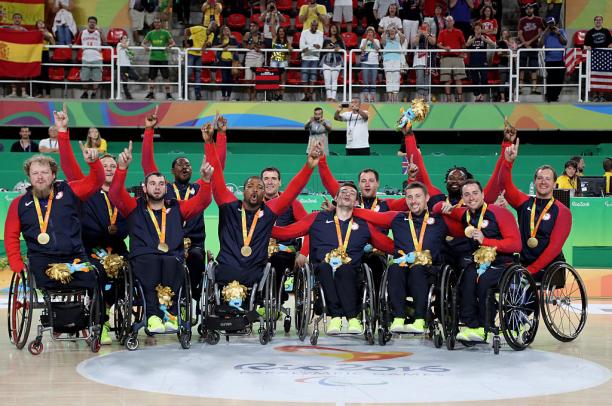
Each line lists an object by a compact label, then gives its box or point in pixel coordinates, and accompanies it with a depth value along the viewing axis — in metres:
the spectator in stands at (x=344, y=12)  18.36
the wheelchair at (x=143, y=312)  8.35
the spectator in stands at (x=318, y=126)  15.26
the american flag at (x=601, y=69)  17.11
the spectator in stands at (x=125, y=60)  16.98
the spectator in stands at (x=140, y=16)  18.83
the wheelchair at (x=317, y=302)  8.59
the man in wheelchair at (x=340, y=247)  8.76
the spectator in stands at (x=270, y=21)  17.38
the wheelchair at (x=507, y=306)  8.34
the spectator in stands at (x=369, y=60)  16.78
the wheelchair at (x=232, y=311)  8.51
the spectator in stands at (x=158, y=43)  17.27
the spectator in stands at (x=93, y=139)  13.11
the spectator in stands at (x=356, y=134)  15.69
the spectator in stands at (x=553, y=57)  17.39
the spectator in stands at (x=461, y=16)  18.08
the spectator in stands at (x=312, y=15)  17.23
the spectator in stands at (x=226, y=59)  17.34
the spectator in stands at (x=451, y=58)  17.33
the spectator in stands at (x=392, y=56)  16.97
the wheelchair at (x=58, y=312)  8.25
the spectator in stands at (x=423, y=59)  17.25
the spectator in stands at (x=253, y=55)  17.19
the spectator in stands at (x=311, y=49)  17.06
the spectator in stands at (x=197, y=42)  17.33
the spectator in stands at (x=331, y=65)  17.05
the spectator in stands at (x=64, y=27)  17.89
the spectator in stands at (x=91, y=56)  17.25
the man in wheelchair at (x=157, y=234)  8.43
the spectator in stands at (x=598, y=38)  17.23
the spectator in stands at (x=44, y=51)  17.47
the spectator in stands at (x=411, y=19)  17.70
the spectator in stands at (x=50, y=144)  14.72
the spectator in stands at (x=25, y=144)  15.96
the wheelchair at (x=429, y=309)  8.56
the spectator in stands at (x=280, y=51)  16.97
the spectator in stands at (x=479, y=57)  17.28
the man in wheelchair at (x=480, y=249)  8.50
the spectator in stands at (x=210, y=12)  17.69
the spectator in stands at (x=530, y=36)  17.61
